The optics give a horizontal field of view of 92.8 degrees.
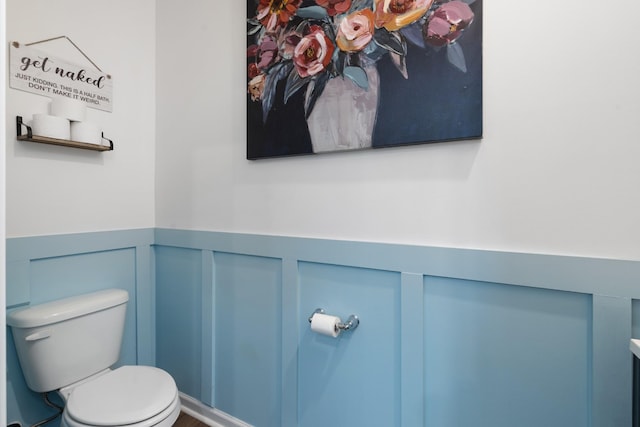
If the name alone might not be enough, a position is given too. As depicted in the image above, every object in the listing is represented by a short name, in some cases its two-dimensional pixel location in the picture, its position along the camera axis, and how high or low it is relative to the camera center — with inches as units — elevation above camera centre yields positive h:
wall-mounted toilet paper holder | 42.6 -16.1
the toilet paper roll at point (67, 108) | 49.3 +16.8
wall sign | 47.1 +22.4
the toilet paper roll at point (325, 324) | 42.4 -16.0
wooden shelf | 45.9 +11.1
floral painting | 36.3 +18.7
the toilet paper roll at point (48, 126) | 46.7 +13.2
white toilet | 39.9 -24.9
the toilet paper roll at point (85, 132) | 51.1 +13.4
